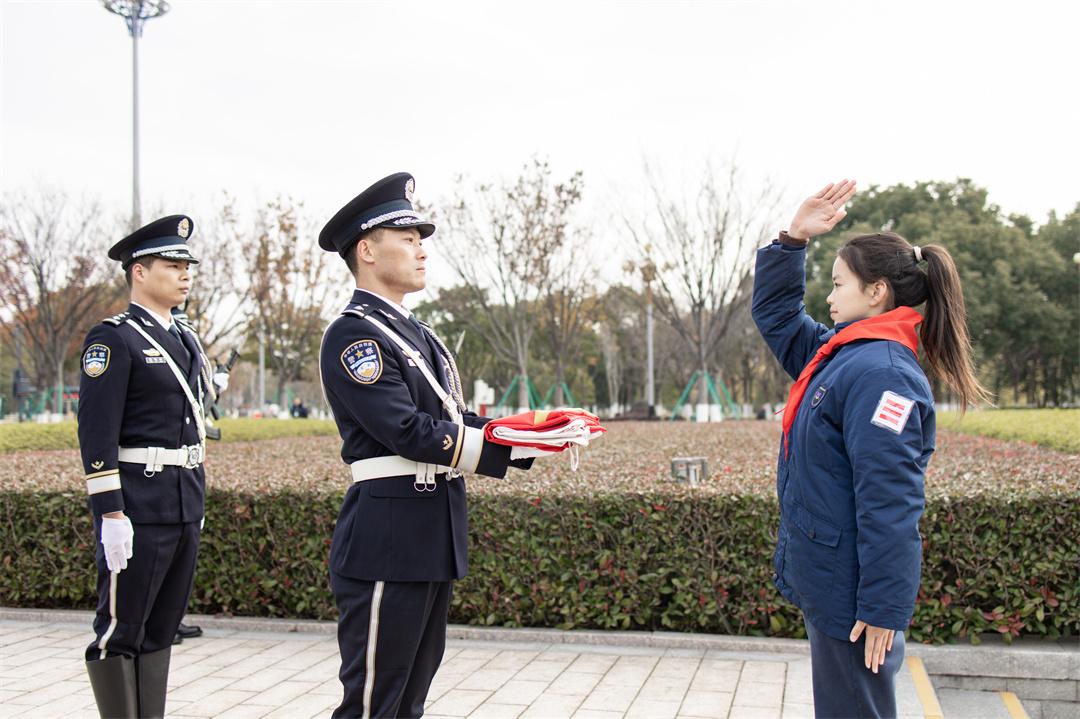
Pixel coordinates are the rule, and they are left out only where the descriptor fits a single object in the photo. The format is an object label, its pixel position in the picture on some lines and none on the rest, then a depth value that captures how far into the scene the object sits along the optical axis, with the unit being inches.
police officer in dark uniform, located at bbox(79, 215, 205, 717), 136.3
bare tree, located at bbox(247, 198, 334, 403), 1119.6
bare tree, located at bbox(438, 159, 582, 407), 1007.0
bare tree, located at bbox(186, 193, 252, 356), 1055.0
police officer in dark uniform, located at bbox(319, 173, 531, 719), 102.4
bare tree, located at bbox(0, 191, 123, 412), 952.9
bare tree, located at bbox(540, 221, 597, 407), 1056.8
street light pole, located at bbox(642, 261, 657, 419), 988.6
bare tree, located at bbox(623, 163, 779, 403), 940.6
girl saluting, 90.3
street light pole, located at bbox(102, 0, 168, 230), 730.8
